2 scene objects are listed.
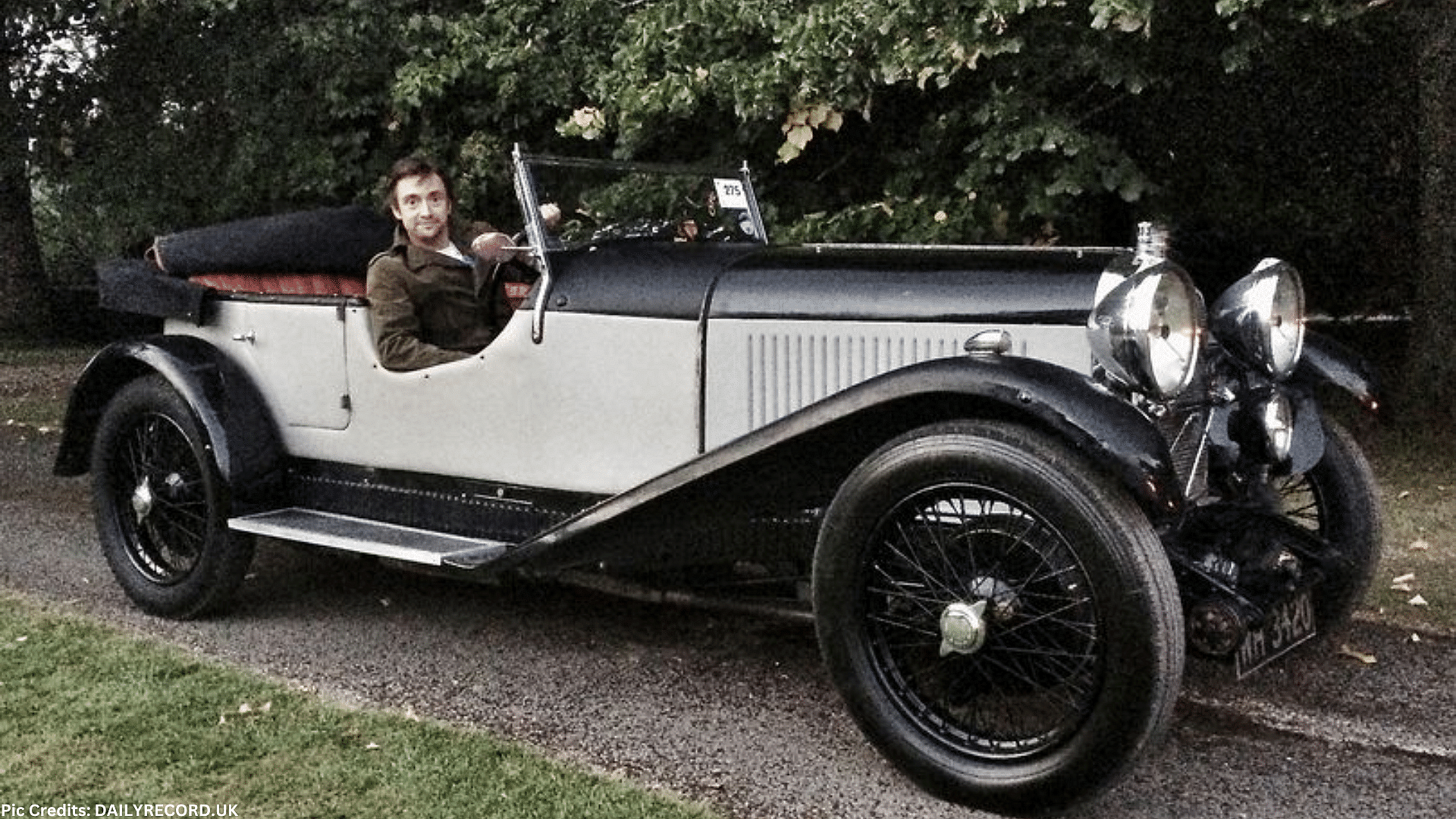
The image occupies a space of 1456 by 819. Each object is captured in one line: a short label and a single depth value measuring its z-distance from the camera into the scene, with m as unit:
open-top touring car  2.89
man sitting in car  4.26
